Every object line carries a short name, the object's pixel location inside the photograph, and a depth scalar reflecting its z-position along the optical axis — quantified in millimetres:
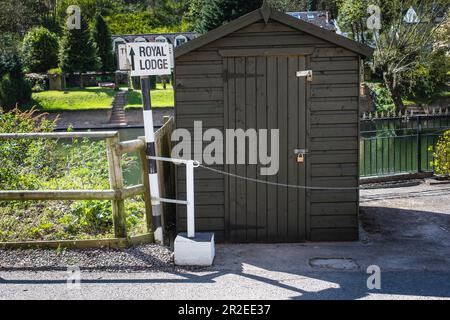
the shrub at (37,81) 45500
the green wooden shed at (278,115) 7039
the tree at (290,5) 57931
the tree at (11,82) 40031
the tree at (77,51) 44531
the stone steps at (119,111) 40844
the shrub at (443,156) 11203
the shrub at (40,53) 48844
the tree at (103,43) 49344
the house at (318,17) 56469
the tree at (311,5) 71525
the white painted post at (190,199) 6277
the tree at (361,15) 32688
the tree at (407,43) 31562
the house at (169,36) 57950
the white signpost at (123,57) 6652
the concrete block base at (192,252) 6223
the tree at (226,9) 40922
